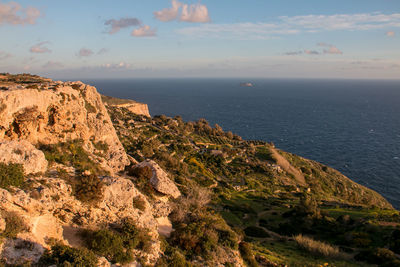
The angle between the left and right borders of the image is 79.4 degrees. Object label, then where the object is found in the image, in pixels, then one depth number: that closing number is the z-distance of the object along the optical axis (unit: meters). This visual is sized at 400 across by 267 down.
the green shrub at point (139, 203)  17.59
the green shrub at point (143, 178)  22.30
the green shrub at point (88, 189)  14.53
